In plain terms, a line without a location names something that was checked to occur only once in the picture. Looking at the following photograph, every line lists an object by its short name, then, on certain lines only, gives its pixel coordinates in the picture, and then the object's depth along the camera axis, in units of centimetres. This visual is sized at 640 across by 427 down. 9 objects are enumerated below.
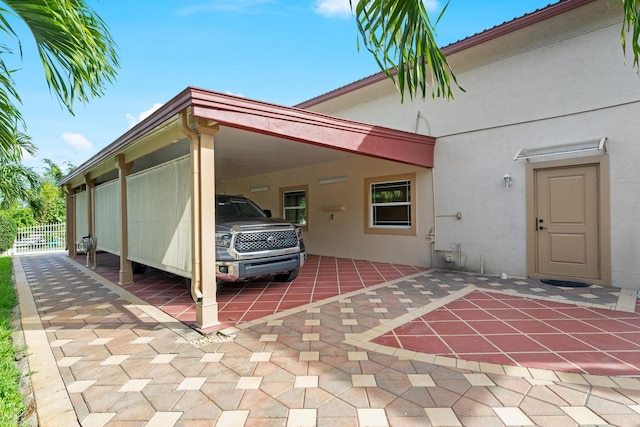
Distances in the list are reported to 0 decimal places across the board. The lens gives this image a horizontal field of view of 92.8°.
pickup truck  459
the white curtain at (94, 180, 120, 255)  667
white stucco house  408
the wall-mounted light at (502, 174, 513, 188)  601
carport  356
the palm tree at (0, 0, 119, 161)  224
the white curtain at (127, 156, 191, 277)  409
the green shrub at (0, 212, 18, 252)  1174
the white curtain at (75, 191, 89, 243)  926
